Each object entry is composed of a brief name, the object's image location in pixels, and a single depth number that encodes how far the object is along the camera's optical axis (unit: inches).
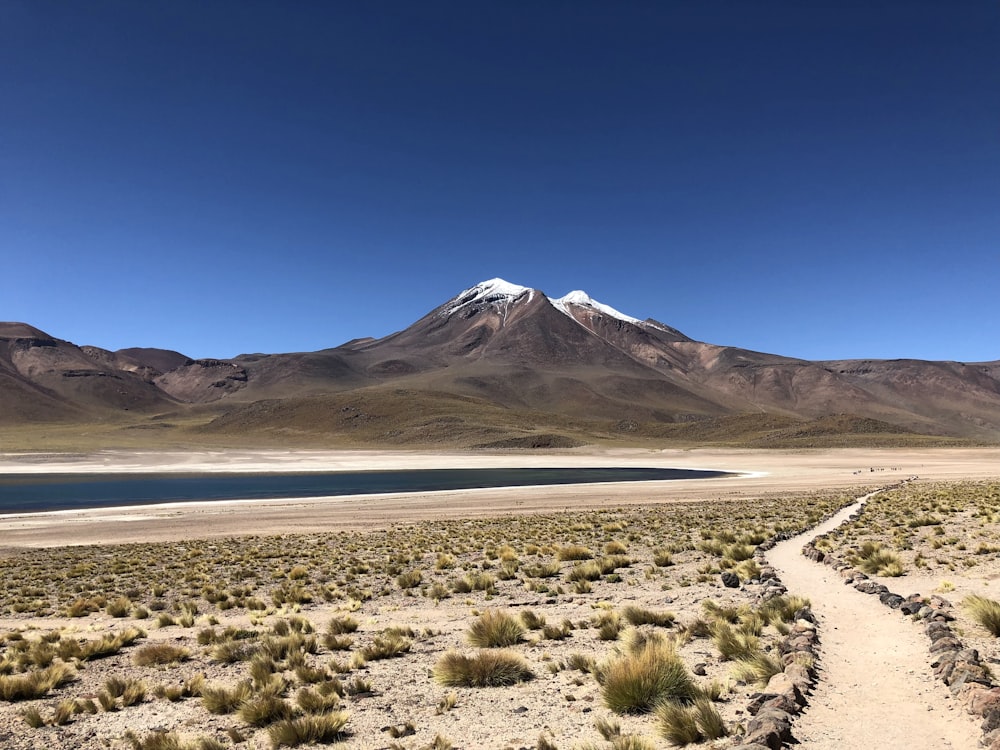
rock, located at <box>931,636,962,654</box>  286.4
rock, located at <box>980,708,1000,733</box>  205.9
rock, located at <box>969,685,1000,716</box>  218.1
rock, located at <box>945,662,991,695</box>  241.4
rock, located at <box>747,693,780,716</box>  234.6
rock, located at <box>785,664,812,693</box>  251.8
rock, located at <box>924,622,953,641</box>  307.6
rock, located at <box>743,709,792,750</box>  202.5
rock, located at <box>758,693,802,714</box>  229.5
